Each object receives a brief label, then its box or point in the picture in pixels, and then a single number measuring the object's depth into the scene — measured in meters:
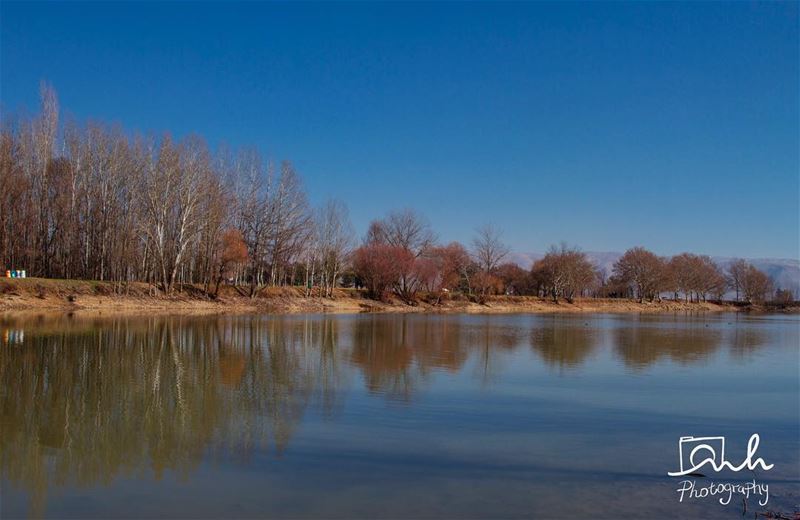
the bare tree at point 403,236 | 78.88
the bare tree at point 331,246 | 63.31
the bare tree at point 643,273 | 99.88
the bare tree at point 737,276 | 119.50
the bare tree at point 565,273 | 87.03
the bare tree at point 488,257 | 83.94
